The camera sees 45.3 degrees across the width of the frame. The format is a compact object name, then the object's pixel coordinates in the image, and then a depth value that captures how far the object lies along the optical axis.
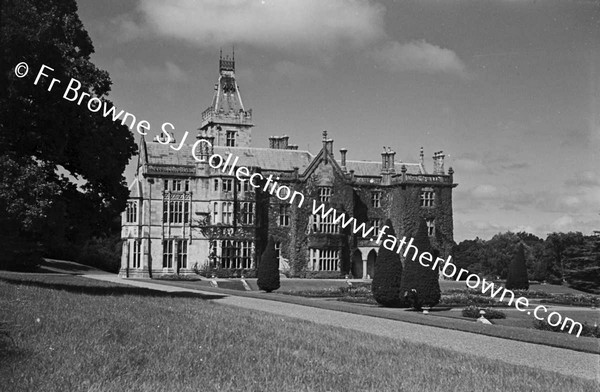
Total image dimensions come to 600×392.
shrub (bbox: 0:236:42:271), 38.10
